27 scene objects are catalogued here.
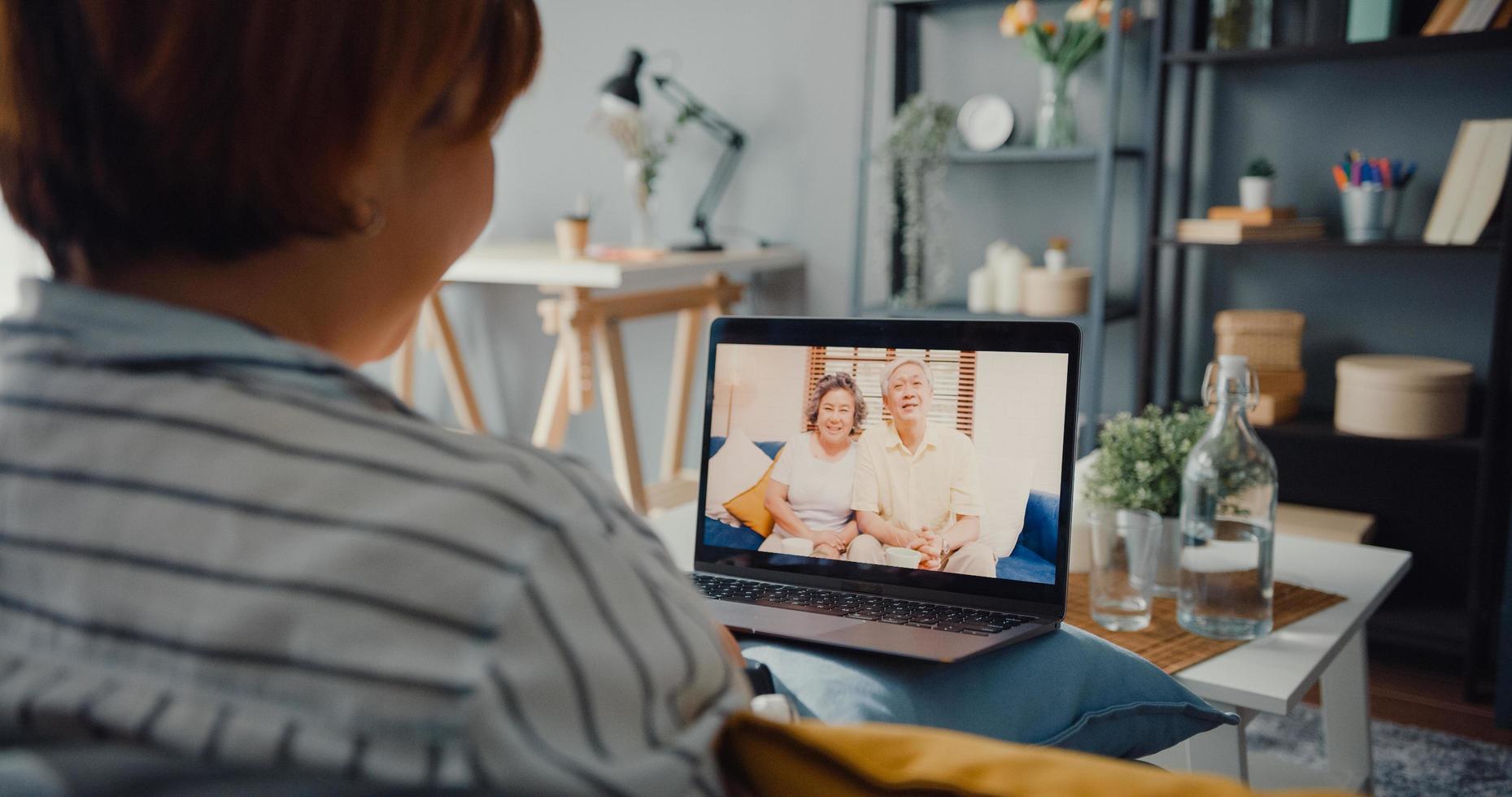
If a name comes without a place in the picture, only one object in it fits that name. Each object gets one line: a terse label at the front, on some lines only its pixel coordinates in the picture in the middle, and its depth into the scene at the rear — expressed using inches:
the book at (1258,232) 97.3
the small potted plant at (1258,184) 99.5
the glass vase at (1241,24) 99.3
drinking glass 46.2
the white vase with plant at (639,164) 124.1
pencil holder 95.1
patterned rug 74.8
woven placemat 44.6
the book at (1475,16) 88.4
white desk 108.3
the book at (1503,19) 88.4
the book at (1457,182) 92.2
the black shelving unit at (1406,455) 90.2
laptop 39.4
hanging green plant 111.5
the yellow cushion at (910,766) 19.0
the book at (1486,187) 90.8
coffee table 42.8
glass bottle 46.3
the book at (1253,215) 98.5
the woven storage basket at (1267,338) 99.6
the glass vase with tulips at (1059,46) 105.0
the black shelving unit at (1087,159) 103.0
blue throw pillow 32.5
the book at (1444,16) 89.9
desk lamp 120.9
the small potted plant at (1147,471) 51.4
